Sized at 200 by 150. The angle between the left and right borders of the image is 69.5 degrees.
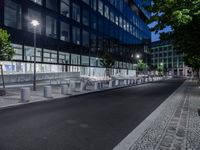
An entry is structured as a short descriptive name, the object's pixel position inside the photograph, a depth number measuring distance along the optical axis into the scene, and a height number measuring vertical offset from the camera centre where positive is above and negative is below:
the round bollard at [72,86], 13.98 -1.13
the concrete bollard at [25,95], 9.34 -1.33
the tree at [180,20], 7.67 +3.09
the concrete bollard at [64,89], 12.67 -1.28
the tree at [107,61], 31.77 +3.07
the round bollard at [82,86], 15.04 -1.27
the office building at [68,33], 20.09 +7.87
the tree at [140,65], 54.10 +3.62
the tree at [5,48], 12.67 +2.38
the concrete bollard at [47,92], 11.14 -1.36
